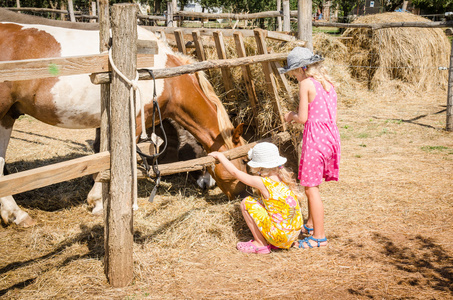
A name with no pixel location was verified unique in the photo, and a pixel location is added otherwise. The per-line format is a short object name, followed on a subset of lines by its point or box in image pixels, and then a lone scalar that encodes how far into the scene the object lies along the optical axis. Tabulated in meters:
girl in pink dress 3.50
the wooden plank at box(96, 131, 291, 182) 3.28
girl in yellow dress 3.40
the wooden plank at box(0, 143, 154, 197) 2.28
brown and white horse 4.00
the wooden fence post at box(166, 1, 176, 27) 11.13
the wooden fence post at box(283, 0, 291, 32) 8.87
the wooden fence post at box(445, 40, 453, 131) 7.59
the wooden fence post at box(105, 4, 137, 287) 2.64
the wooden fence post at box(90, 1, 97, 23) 15.10
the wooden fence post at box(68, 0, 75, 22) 12.48
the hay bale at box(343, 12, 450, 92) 11.45
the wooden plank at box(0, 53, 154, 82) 2.24
